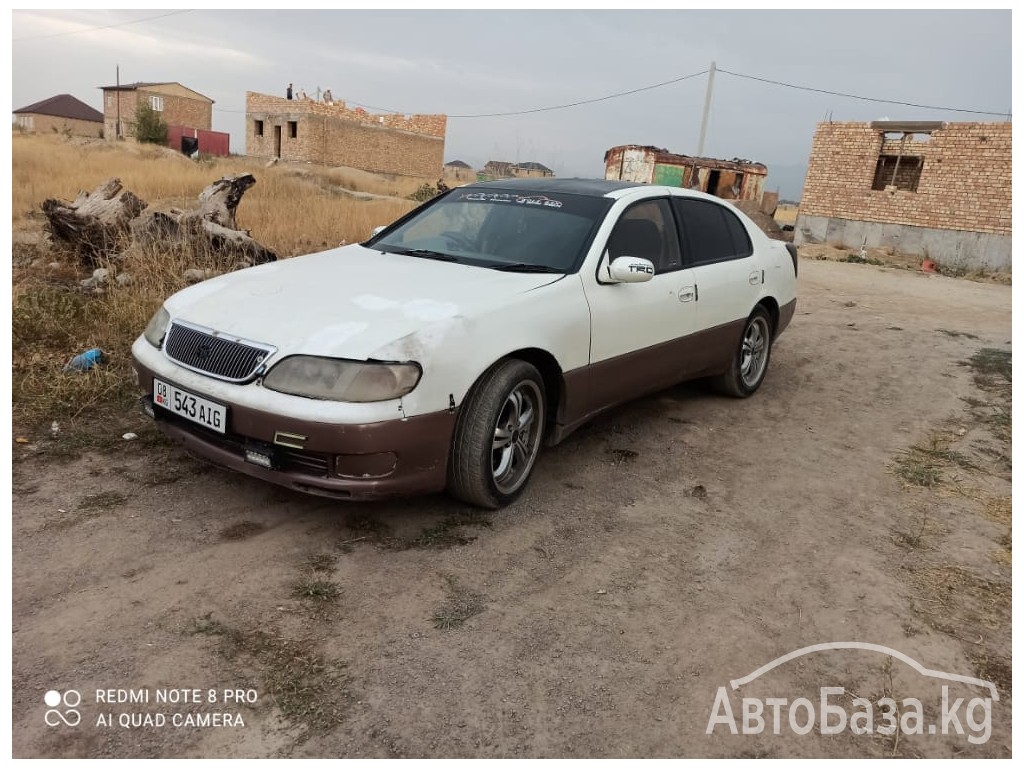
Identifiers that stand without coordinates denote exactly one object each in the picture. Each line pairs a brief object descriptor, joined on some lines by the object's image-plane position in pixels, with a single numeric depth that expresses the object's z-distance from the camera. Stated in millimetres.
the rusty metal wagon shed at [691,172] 23109
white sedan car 2969
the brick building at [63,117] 62688
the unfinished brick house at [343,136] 36125
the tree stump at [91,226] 7680
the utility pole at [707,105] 28912
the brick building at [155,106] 52125
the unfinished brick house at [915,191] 16141
